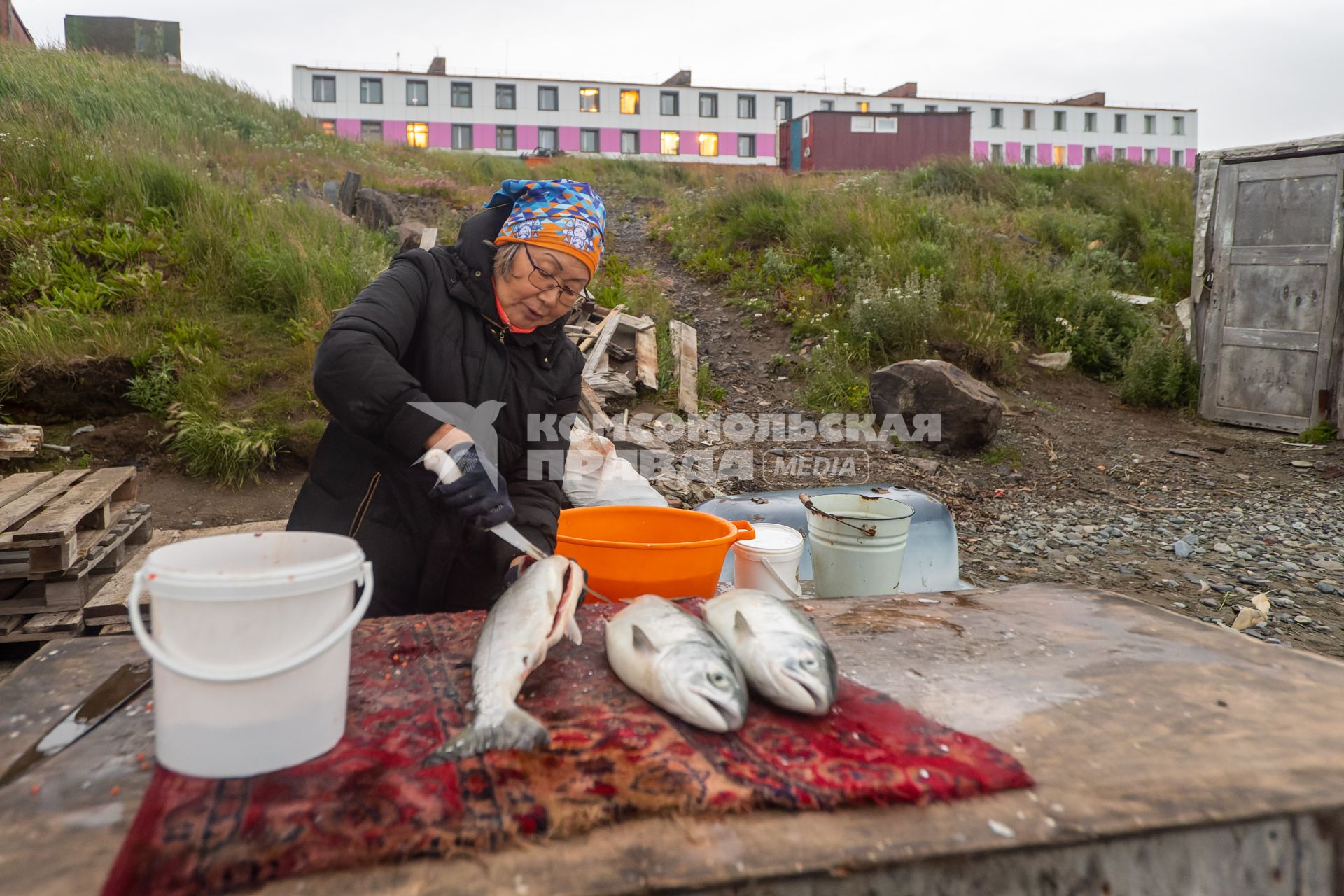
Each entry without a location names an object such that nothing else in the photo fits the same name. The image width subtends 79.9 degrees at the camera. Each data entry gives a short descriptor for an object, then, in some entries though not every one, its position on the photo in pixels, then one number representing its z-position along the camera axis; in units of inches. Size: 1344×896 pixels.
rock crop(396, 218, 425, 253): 405.1
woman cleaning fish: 106.8
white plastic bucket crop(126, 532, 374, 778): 51.4
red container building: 1168.8
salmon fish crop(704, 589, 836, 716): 66.3
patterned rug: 49.3
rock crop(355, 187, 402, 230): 463.8
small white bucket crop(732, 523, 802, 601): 124.9
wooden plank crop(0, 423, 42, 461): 212.4
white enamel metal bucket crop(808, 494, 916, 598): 131.4
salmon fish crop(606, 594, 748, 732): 63.8
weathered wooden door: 329.1
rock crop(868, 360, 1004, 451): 301.3
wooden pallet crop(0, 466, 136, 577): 137.4
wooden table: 49.6
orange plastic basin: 100.7
